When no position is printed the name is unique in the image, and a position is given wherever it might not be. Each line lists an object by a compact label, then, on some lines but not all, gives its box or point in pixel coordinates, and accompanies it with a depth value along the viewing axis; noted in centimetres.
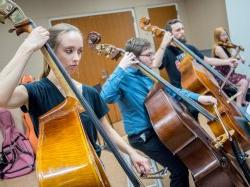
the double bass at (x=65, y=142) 89
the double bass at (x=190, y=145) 175
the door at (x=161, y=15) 605
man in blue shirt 189
